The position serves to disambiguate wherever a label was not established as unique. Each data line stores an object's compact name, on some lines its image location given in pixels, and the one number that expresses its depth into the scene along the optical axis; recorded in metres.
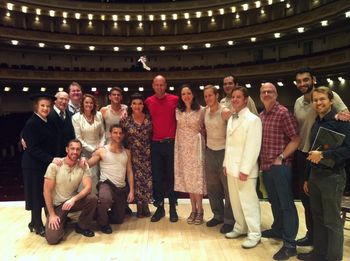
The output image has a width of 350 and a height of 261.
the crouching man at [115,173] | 4.92
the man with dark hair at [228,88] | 4.95
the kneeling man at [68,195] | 4.43
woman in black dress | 4.52
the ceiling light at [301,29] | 20.55
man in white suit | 4.01
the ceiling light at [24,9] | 22.55
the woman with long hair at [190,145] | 4.88
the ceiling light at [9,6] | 21.91
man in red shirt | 5.11
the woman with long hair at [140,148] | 5.13
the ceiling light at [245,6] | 23.78
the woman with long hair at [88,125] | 5.06
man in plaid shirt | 3.87
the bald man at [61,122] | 4.81
